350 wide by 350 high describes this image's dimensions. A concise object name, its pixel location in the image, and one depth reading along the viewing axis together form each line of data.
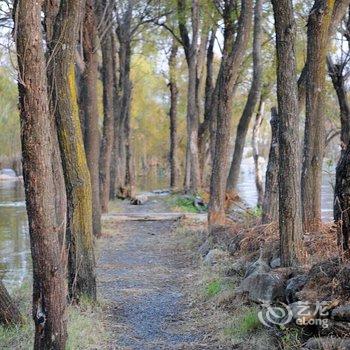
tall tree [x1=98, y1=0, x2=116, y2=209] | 17.09
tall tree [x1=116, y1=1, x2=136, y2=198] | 22.48
